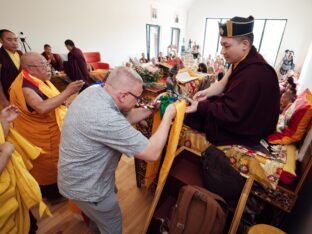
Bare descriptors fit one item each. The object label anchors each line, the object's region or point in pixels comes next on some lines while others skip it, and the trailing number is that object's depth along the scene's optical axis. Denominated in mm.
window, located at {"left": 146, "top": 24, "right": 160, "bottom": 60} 7290
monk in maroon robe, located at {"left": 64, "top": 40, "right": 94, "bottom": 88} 3605
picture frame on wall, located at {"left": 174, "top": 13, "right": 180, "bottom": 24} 8359
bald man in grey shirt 805
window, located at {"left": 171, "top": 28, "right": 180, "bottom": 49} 8622
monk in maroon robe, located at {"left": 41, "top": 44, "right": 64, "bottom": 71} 4234
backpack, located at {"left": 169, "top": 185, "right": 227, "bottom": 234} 979
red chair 5412
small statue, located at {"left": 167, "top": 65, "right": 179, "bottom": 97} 1376
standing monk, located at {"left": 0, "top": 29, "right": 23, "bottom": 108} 2205
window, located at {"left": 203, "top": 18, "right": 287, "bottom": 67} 7098
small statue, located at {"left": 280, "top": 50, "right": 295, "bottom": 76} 6465
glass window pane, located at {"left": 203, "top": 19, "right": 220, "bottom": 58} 8594
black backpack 1122
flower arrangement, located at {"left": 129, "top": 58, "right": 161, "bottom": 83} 1708
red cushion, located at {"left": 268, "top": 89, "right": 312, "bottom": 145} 1236
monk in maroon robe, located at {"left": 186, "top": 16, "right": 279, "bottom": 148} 1140
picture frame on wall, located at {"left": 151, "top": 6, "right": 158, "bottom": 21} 7010
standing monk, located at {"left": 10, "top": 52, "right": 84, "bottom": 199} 1271
